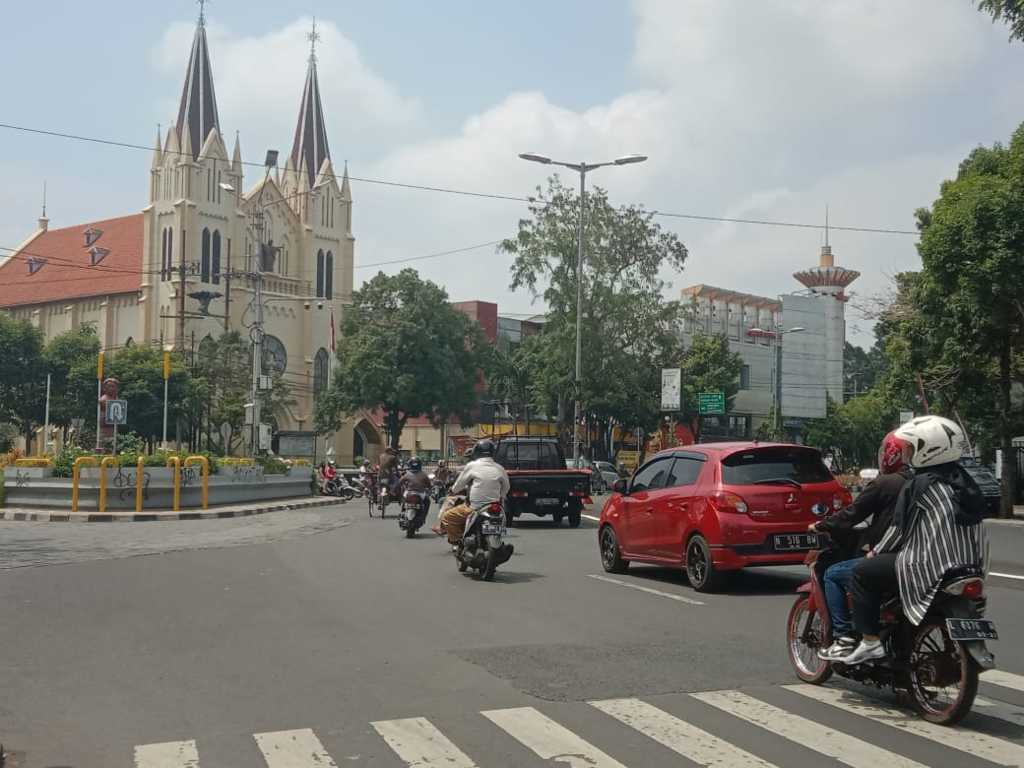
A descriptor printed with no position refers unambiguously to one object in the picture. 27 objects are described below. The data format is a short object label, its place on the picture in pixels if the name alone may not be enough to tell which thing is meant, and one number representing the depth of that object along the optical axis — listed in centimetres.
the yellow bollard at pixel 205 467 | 2733
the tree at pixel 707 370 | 6394
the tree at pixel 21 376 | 6994
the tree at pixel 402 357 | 6356
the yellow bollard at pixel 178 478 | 2661
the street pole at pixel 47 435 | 7775
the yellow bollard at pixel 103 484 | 2575
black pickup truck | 2172
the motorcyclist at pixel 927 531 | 588
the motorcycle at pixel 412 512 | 1934
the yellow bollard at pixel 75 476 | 2541
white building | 4028
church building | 7881
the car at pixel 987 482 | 2743
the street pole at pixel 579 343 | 3759
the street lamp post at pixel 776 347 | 4078
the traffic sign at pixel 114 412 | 2972
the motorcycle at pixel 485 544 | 1271
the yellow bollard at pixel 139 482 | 2614
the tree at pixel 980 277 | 2338
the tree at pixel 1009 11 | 1559
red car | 1104
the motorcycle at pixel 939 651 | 568
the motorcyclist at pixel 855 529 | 647
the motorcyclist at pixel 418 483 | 1936
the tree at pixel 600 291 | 4966
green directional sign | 6056
